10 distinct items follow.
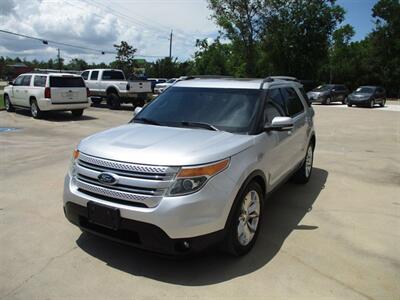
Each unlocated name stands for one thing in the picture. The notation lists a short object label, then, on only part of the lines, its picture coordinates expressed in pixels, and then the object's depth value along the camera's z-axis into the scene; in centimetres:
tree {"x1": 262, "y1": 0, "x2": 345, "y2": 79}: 4150
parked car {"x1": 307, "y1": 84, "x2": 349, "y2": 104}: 3036
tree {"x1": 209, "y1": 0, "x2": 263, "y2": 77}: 4250
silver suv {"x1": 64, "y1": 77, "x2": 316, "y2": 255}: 326
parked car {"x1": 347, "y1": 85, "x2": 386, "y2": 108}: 2814
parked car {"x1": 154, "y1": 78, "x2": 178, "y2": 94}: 3043
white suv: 1478
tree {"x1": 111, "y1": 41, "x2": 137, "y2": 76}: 5875
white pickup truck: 1970
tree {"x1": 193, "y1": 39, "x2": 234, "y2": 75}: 6116
